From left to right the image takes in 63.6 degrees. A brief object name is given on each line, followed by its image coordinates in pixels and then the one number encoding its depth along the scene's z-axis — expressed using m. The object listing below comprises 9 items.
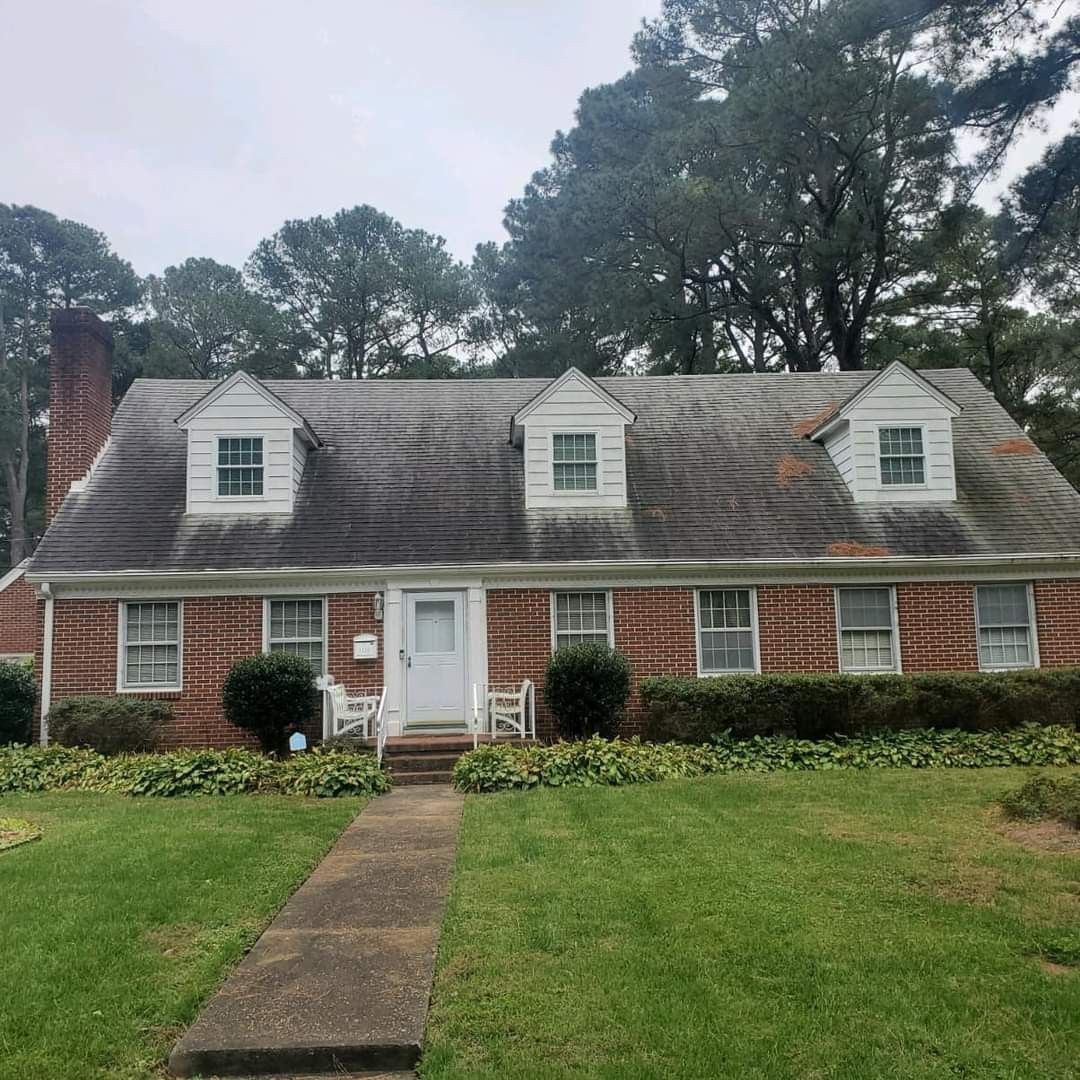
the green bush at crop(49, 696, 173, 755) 11.75
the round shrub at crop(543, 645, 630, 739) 11.84
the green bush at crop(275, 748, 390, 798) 9.91
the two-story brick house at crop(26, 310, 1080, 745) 12.89
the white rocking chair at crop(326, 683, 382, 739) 11.91
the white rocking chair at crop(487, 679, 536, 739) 12.23
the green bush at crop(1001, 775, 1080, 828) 7.53
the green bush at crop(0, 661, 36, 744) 12.55
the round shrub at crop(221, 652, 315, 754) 11.60
